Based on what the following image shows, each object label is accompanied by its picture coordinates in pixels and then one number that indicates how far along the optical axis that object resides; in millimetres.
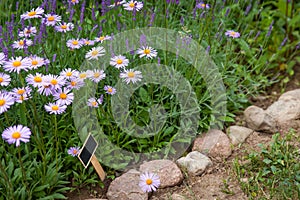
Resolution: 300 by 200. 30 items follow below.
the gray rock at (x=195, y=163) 3035
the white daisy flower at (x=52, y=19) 2928
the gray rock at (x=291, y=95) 3712
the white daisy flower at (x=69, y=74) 2707
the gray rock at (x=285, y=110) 3553
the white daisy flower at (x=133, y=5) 3005
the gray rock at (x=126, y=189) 2795
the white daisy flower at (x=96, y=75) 2746
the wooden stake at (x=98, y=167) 2749
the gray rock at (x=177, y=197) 2814
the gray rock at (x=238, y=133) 3346
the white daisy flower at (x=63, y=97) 2584
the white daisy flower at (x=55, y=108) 2479
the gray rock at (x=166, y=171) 2928
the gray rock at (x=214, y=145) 3226
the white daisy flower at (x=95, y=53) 2883
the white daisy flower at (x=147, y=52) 2912
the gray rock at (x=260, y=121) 3434
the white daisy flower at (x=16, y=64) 2470
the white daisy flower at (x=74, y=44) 2925
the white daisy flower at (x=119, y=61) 2846
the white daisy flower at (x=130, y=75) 2848
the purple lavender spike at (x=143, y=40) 2982
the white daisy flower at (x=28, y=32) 2861
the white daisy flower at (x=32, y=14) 2889
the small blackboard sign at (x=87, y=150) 2573
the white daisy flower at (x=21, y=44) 2918
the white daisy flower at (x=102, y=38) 2998
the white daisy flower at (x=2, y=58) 2532
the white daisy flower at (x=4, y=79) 2540
